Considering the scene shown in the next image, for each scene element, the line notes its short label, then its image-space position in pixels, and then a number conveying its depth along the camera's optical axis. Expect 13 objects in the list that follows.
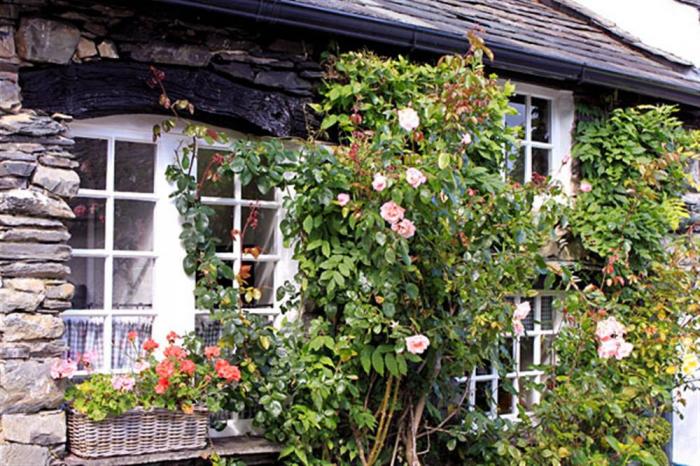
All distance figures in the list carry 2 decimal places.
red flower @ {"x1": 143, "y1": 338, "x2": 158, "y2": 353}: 4.44
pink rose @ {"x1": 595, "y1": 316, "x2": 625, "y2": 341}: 5.11
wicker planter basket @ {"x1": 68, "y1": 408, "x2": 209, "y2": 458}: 4.28
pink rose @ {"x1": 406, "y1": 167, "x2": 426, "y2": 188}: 4.46
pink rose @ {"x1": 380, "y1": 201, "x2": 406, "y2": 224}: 4.55
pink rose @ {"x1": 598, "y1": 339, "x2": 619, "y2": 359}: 5.07
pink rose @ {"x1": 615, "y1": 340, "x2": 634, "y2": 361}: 5.10
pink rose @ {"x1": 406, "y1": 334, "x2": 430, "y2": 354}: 4.62
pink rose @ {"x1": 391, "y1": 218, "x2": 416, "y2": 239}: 4.55
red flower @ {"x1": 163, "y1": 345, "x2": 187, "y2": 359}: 4.49
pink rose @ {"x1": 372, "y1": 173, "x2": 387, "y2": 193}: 4.53
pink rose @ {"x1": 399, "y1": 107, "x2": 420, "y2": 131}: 4.63
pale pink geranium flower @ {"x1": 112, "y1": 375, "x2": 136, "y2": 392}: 4.28
